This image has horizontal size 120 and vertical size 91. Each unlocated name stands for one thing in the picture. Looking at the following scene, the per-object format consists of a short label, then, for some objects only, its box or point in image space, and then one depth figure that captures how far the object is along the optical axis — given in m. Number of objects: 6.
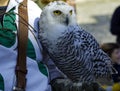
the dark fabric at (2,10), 2.58
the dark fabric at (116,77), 2.97
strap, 2.52
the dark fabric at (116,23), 6.02
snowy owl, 2.66
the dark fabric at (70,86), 2.65
